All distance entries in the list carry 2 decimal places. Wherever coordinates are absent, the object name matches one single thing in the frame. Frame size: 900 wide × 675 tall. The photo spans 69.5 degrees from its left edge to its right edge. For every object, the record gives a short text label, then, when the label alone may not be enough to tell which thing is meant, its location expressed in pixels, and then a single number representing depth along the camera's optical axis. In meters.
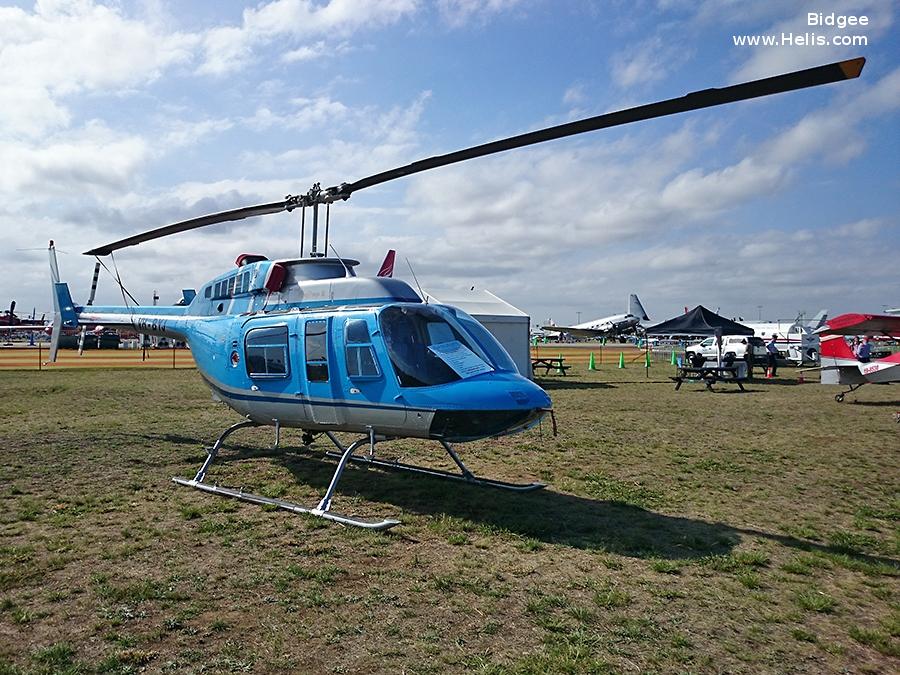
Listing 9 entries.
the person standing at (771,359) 29.77
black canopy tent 27.23
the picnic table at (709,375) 22.43
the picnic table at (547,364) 27.50
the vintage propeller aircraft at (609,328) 43.91
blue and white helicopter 6.16
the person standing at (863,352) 19.34
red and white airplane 15.35
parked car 30.14
